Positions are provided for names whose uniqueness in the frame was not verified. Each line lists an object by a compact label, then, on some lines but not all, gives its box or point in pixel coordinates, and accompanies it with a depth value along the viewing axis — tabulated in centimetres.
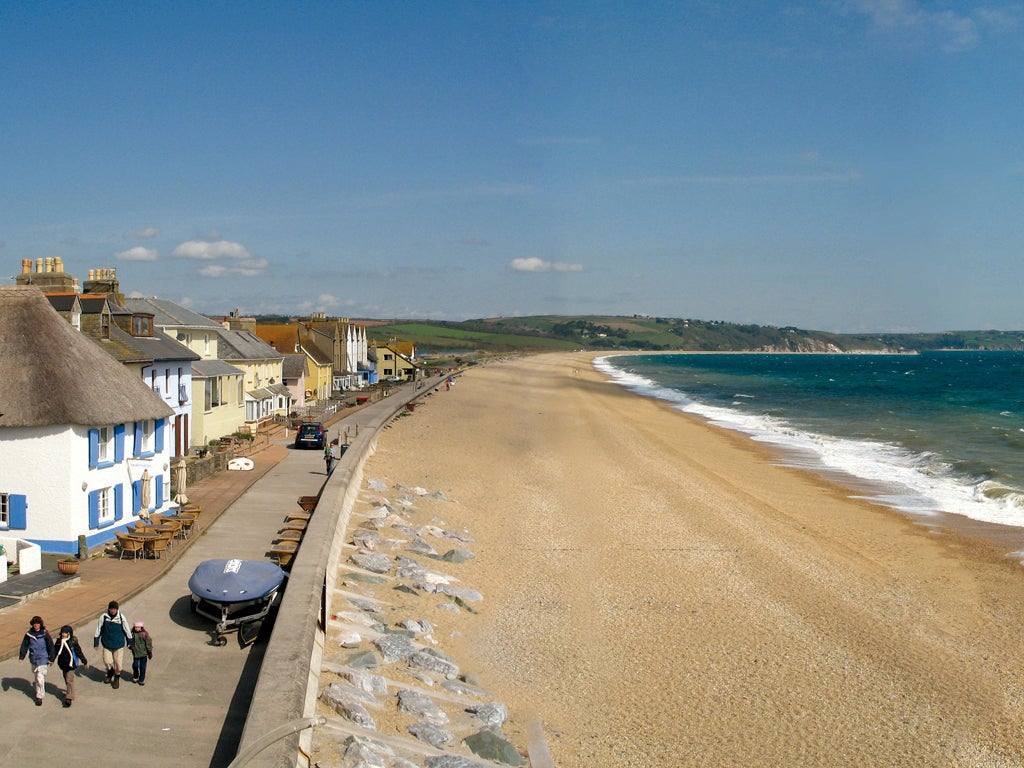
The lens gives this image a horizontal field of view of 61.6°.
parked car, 3403
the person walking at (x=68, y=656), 1071
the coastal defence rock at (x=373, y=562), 1877
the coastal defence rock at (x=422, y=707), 1239
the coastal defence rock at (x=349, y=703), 1172
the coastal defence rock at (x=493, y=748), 1178
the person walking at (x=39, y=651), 1060
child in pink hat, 1132
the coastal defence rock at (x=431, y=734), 1175
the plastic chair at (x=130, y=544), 1694
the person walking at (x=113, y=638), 1136
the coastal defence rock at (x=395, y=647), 1420
